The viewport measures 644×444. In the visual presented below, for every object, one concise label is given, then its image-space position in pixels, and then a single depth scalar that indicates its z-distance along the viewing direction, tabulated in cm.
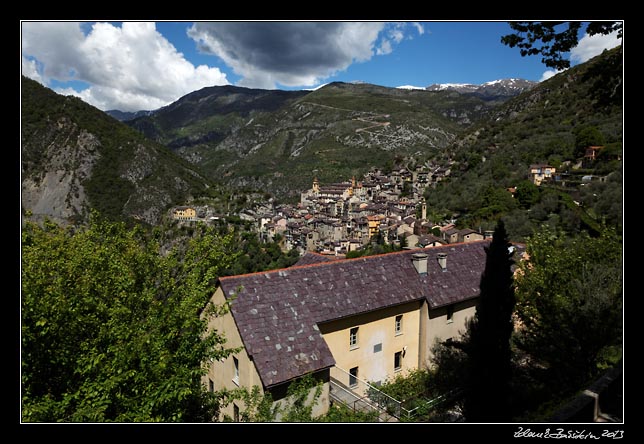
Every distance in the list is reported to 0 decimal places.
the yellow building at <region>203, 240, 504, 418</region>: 1445
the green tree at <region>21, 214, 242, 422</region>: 708
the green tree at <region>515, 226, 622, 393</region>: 1443
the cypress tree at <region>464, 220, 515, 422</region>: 1218
